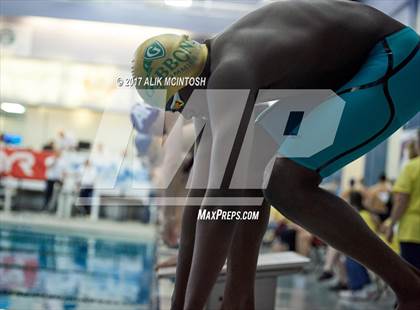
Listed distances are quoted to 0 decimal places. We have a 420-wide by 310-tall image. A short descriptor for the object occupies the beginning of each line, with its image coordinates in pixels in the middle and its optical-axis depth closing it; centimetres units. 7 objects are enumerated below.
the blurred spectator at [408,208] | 684
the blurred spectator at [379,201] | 1153
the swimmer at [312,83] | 242
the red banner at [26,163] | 2216
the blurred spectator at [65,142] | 2278
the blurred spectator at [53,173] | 2183
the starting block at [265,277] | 440
